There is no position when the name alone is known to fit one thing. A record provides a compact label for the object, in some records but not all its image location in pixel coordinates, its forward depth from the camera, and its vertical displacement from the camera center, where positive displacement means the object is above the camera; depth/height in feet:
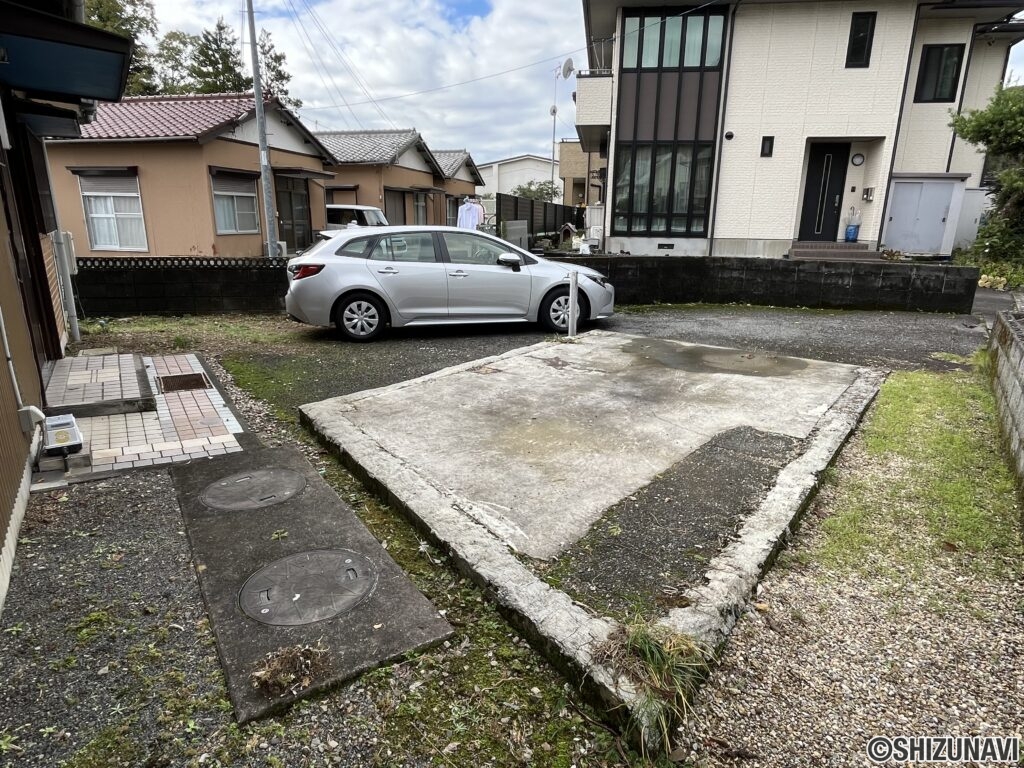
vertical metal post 24.71 -2.69
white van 65.58 +1.66
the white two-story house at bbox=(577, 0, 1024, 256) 46.98 +9.14
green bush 43.06 -1.10
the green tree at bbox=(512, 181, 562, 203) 163.02 +11.31
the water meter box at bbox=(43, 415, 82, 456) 11.75 -4.06
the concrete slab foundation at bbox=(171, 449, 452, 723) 7.13 -4.90
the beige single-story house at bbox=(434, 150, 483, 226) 104.17 +9.94
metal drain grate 17.91 -4.60
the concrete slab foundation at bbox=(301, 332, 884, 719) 8.04 -4.56
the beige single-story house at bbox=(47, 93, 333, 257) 48.16 +4.26
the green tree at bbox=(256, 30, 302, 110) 103.60 +26.98
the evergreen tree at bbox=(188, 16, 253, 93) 97.71 +26.79
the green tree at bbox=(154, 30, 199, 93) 95.96 +27.05
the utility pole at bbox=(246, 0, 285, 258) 44.16 +6.90
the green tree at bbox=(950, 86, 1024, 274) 41.24 +3.92
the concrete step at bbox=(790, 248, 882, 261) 47.83 -1.55
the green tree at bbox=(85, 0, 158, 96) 78.31 +27.89
